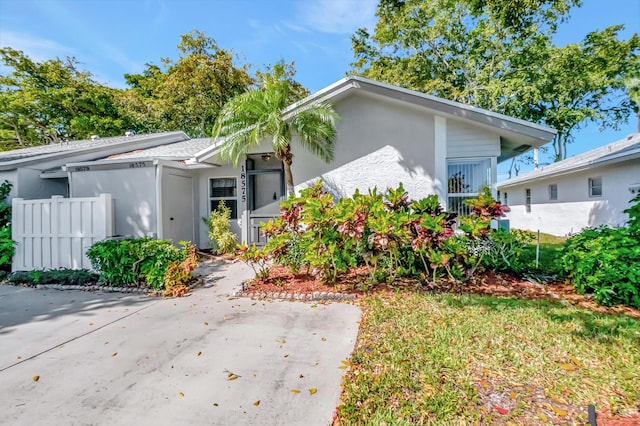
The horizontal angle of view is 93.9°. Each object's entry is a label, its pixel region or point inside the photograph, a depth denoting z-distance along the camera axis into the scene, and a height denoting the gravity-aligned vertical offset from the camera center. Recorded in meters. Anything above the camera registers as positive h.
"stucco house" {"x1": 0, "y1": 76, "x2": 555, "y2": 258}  7.38 +1.42
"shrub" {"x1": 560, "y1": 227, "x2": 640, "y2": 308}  4.50 -0.87
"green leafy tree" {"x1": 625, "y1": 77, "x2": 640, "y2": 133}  17.69 +7.43
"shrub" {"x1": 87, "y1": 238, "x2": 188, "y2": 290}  6.15 -0.90
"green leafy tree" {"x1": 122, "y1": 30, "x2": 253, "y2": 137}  18.69 +8.39
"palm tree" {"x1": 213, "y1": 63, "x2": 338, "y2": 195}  7.61 +2.42
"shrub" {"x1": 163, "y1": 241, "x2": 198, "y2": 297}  5.91 -1.18
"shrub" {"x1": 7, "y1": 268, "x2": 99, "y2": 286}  6.59 -1.31
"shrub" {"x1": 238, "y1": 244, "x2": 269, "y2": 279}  6.04 -0.77
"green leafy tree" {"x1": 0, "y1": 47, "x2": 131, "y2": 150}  21.14 +8.44
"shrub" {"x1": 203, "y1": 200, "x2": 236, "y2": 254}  9.43 -0.53
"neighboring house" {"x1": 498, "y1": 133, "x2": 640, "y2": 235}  10.05 +0.93
